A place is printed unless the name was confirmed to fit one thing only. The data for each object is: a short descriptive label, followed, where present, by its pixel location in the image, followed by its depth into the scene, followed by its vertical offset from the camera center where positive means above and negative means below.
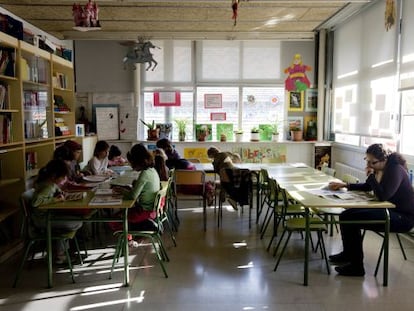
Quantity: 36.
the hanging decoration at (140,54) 6.56 +1.04
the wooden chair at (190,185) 4.98 -0.87
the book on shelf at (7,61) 4.07 +0.56
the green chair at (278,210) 4.15 -0.97
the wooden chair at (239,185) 4.94 -0.84
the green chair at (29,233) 3.36 -1.03
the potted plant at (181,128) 7.70 -0.21
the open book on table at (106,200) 3.23 -0.69
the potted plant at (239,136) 7.64 -0.35
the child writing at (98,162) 4.86 -0.55
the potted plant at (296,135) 7.61 -0.32
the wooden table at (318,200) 3.29 -0.70
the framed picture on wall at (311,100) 7.70 +0.35
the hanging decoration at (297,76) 7.57 +0.79
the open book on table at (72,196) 3.40 -0.69
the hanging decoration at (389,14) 4.96 +1.32
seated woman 3.48 -0.82
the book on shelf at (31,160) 4.88 -0.54
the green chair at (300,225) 3.62 -0.99
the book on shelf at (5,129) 4.11 -0.13
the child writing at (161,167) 4.63 -0.58
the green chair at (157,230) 3.54 -1.02
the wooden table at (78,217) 3.20 -0.84
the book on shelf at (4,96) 4.11 +0.21
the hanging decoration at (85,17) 4.03 +1.01
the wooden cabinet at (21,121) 4.16 -0.05
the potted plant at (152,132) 7.63 -0.29
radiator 5.80 -0.82
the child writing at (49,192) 3.28 -0.63
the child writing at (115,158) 5.78 -0.60
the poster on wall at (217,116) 7.83 +0.03
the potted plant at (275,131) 7.70 -0.26
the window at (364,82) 5.18 +0.54
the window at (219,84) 7.65 +0.64
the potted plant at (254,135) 7.65 -0.33
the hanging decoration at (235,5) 3.83 +1.07
